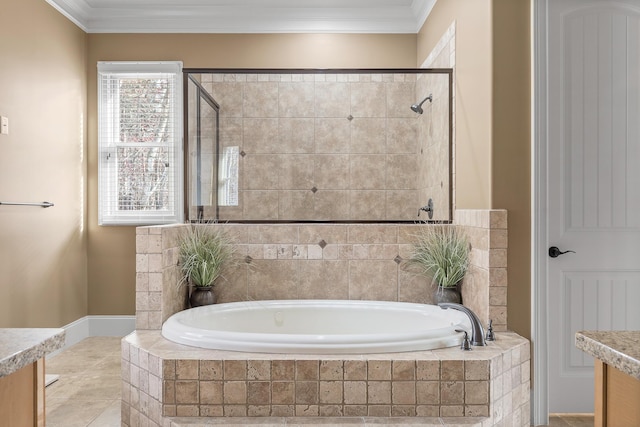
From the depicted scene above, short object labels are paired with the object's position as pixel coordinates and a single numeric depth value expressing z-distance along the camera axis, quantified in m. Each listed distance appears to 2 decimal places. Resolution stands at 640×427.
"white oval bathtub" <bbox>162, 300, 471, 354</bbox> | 2.24
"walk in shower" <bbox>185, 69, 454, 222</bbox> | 3.20
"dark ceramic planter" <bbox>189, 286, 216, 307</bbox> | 2.98
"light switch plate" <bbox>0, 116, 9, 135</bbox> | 3.07
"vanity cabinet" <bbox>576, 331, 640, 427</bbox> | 0.81
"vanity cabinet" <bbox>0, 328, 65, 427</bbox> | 0.83
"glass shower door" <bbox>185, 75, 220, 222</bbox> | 3.21
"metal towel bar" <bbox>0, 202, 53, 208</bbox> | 3.06
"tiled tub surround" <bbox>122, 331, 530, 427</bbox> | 2.04
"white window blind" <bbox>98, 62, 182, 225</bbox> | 4.23
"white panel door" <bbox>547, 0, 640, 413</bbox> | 2.46
